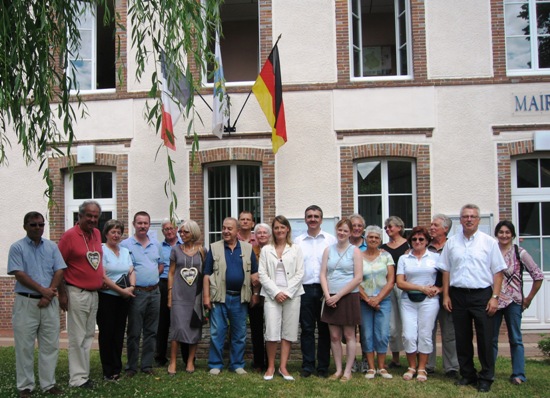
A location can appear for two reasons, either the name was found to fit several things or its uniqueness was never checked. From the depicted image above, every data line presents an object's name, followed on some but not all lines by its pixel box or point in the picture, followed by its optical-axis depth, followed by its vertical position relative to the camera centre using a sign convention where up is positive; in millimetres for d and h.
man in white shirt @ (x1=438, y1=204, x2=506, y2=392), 6852 -836
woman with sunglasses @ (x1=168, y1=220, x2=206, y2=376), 7598 -907
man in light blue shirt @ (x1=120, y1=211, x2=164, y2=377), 7605 -936
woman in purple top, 7133 -903
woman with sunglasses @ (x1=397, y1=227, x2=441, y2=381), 7285 -956
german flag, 10984 +2107
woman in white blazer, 7324 -896
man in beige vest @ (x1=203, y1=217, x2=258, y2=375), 7586 -893
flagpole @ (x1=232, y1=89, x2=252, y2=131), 11734 +1994
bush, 8516 -1762
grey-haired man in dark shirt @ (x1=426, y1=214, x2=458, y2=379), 7520 -1307
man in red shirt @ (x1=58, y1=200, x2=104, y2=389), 6906 -715
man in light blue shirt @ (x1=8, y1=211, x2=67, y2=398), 6559 -826
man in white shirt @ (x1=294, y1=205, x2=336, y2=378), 7516 -1099
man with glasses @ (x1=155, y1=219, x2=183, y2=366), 8500 -988
